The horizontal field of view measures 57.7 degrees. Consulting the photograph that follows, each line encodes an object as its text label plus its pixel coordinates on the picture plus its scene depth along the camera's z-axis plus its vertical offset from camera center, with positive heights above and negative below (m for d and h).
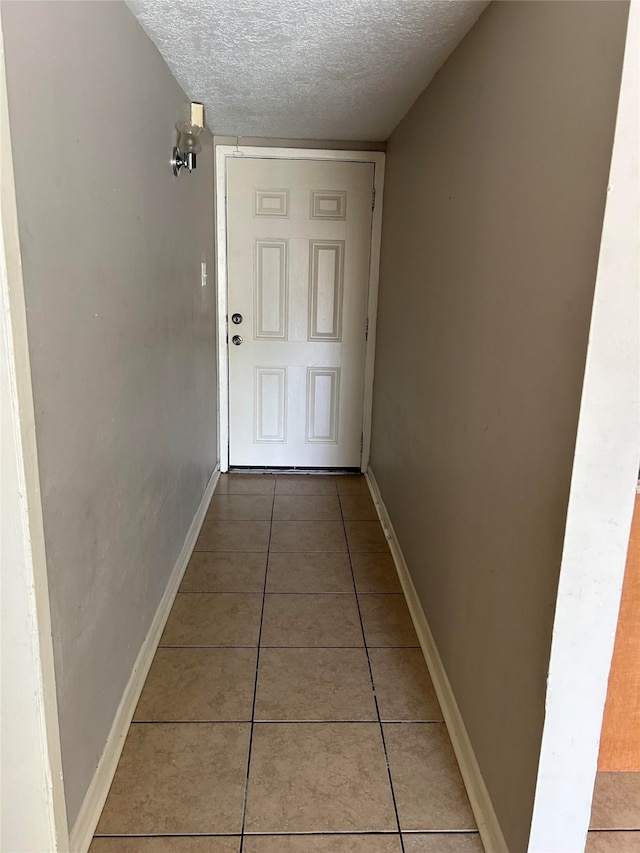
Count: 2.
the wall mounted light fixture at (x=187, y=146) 2.31 +0.57
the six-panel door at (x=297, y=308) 3.51 -0.09
